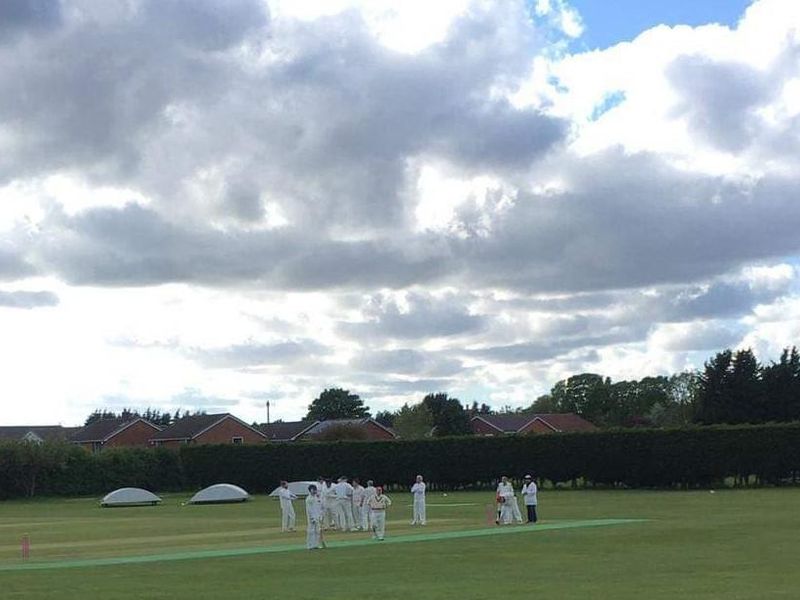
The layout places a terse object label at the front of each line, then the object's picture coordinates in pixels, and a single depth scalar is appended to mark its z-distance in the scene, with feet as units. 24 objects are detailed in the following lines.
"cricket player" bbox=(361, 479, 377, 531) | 117.86
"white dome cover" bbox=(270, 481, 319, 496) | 212.23
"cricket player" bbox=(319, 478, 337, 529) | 125.97
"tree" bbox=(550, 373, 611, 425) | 498.69
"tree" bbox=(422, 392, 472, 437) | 409.69
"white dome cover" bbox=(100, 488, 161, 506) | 209.15
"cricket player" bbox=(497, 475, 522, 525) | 124.47
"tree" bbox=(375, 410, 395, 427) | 530.02
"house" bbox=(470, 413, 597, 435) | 431.02
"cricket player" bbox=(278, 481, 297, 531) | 125.18
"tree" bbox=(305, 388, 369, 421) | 525.34
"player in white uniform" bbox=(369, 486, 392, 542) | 109.29
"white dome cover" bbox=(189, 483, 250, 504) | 207.82
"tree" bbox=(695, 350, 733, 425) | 306.14
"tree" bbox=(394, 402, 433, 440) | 411.05
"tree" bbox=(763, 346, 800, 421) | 301.43
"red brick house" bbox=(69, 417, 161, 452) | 391.86
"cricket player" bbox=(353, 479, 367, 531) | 123.91
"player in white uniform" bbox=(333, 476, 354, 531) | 125.29
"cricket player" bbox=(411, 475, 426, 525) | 127.54
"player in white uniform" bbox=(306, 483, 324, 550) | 99.96
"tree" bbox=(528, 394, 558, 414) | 523.21
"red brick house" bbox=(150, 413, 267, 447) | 368.27
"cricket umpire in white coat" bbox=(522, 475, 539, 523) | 126.41
